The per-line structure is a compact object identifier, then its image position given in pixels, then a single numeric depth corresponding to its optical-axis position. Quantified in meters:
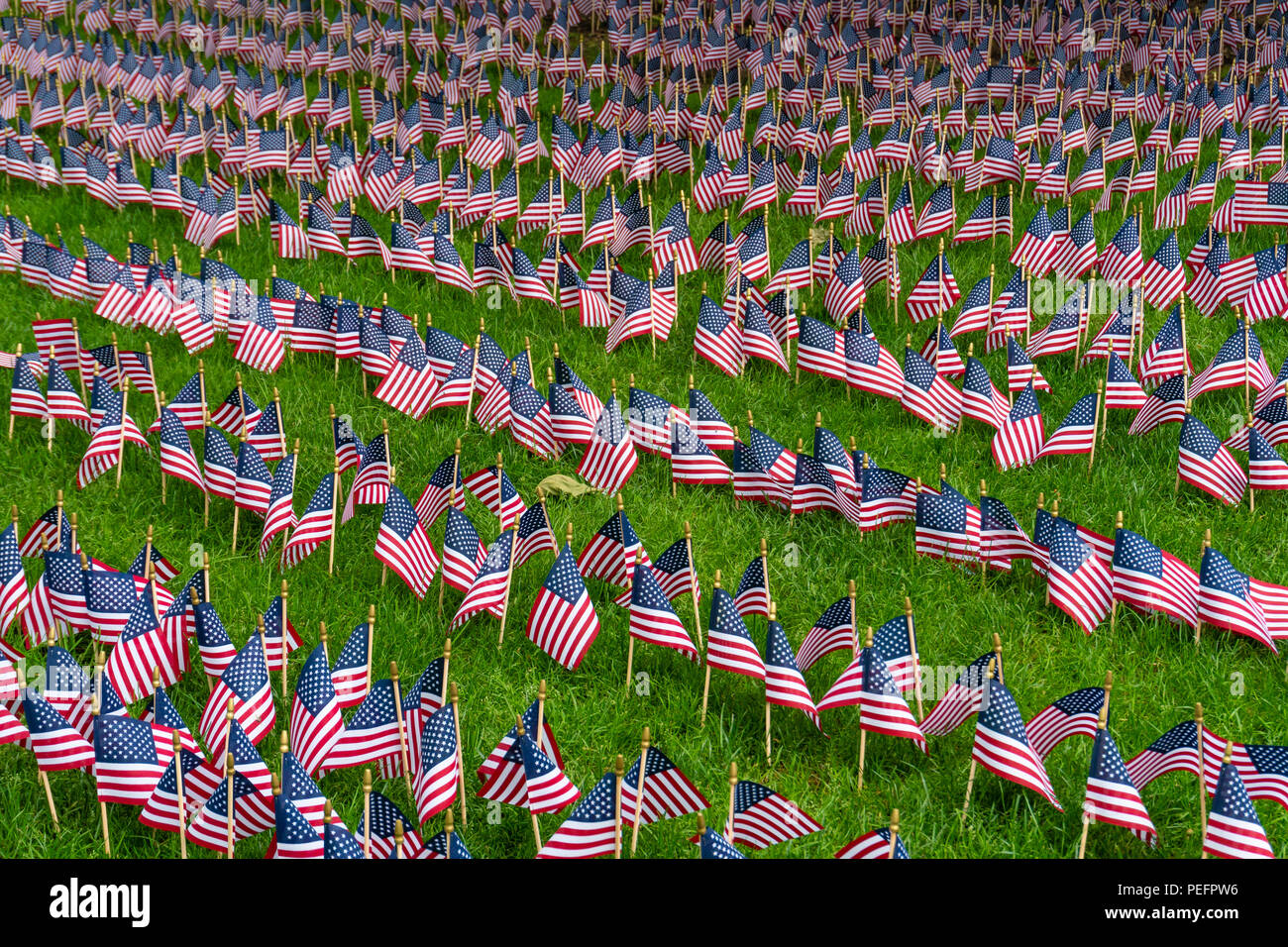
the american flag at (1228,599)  7.99
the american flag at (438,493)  9.65
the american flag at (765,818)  6.43
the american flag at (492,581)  8.34
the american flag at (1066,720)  7.01
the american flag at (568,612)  8.07
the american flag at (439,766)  6.63
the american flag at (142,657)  7.63
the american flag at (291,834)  5.85
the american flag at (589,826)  6.05
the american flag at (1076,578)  8.38
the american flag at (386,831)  6.27
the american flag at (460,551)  8.69
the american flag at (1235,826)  5.82
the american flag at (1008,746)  6.65
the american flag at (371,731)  6.99
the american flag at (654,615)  7.75
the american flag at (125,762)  6.49
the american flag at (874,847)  5.86
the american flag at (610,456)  10.23
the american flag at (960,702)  7.30
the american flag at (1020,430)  10.43
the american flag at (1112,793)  6.23
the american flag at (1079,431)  10.34
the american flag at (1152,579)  8.20
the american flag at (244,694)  7.17
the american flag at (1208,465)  9.79
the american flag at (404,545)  8.82
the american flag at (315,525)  9.16
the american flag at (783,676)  7.24
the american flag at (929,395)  11.08
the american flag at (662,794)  6.39
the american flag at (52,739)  6.66
